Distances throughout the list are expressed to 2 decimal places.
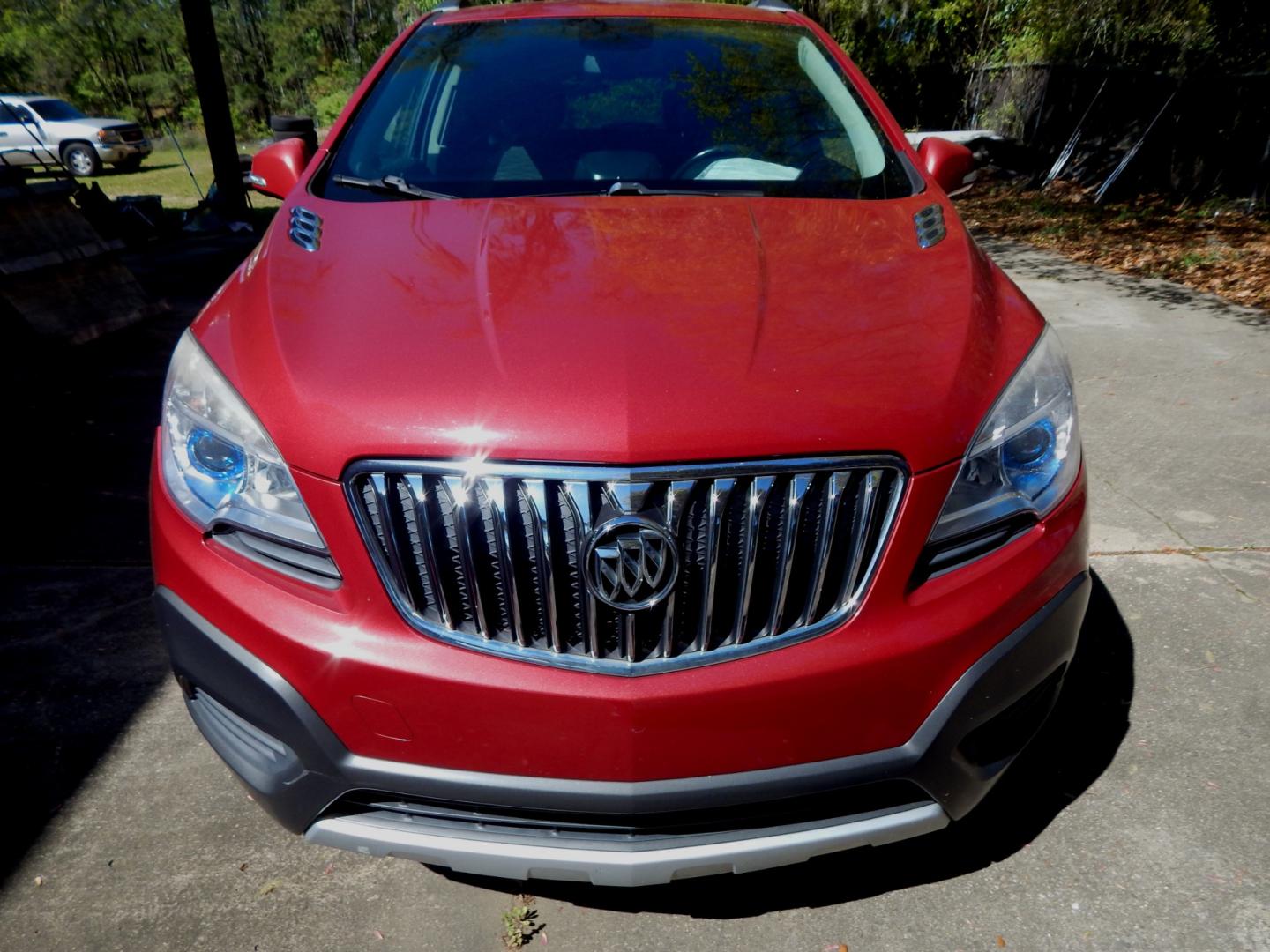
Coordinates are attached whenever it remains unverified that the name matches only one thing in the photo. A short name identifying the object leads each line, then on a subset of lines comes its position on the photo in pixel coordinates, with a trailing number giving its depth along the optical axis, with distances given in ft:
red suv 5.43
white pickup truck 71.46
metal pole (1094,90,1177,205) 38.78
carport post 35.09
